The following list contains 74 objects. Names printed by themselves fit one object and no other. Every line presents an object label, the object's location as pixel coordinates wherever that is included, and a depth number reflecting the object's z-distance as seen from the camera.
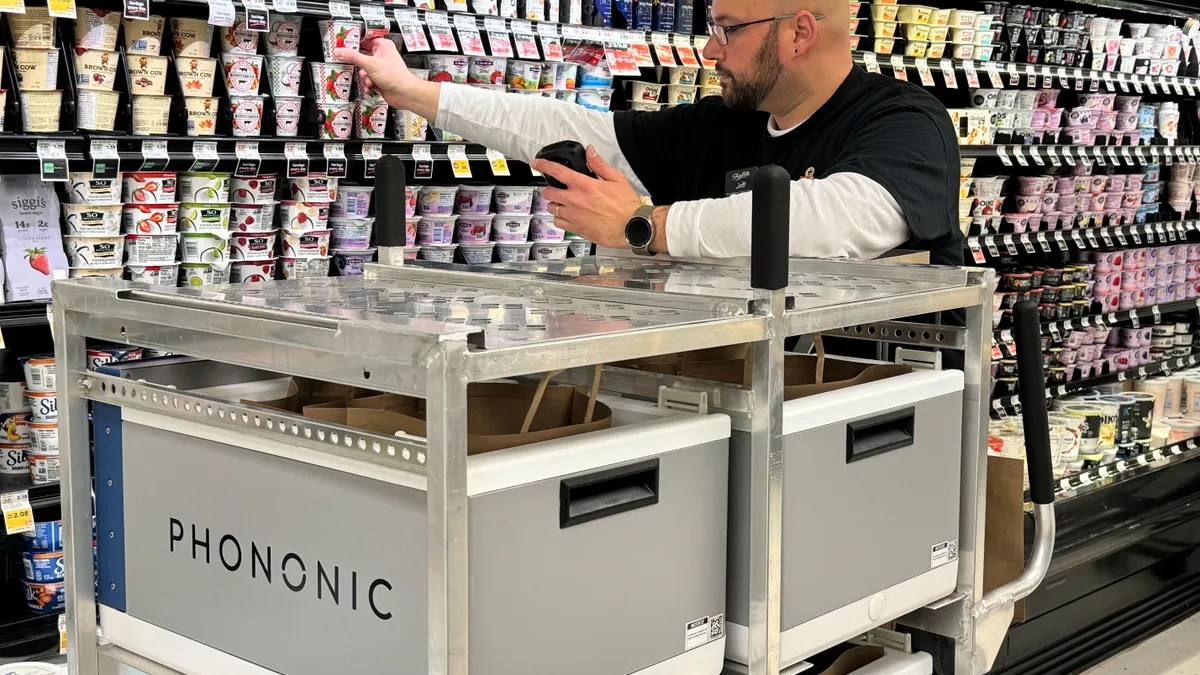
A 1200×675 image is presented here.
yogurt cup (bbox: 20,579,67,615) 2.75
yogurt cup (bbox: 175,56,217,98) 2.71
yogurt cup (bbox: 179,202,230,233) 2.77
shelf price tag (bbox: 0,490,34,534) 2.62
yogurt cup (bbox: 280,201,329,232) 2.95
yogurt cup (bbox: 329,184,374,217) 3.02
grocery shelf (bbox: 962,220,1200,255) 4.64
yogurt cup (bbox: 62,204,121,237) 2.62
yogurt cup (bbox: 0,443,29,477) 2.77
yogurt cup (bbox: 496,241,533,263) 3.32
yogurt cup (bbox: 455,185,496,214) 3.24
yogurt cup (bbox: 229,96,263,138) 2.76
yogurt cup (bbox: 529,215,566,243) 3.39
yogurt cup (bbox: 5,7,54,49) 2.50
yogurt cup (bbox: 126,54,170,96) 2.65
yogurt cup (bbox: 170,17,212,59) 2.70
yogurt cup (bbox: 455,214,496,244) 3.25
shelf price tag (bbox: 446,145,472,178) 3.01
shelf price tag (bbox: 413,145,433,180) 3.02
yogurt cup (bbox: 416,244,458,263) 3.17
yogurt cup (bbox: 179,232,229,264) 2.78
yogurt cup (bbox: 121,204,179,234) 2.70
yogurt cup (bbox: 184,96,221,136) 2.73
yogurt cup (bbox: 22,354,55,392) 2.68
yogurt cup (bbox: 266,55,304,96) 2.82
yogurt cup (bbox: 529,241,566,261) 3.40
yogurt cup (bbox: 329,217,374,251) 3.05
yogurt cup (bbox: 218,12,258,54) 2.75
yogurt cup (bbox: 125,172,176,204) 2.69
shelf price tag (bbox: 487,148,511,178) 3.13
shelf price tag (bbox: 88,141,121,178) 2.57
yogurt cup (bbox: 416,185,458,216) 3.14
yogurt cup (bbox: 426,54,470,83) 3.01
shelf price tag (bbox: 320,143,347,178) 2.89
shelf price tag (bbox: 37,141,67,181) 2.49
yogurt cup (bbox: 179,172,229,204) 2.76
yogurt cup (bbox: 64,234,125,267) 2.64
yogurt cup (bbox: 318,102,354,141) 2.90
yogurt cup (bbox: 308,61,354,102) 2.87
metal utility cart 0.98
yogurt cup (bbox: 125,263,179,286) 2.73
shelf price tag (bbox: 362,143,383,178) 2.96
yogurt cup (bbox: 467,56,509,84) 3.10
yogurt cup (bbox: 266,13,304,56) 2.82
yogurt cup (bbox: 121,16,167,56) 2.65
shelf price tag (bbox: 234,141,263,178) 2.75
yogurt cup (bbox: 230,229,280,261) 2.87
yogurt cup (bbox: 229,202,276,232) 2.86
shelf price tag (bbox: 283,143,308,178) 2.81
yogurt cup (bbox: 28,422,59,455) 2.70
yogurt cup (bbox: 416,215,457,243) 3.15
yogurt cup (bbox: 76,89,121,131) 2.59
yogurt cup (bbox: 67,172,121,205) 2.61
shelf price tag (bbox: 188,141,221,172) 2.70
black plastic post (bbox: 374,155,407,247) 1.64
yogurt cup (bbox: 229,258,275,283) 2.88
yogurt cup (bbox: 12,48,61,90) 2.51
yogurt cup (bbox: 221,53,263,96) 2.75
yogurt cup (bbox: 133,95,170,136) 2.66
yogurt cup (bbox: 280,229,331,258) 2.96
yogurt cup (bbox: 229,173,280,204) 2.85
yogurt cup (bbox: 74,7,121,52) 2.55
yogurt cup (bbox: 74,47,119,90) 2.58
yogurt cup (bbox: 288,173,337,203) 2.94
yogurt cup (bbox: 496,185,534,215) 3.29
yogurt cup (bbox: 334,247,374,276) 3.06
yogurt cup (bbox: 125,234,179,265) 2.70
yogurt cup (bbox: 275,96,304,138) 2.83
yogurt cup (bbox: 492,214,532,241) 3.31
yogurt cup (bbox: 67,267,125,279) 2.65
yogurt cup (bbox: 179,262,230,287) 2.80
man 1.78
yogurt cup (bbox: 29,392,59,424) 2.69
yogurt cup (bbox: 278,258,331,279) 2.96
